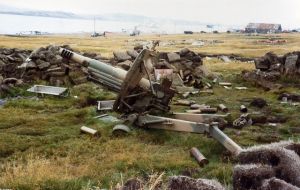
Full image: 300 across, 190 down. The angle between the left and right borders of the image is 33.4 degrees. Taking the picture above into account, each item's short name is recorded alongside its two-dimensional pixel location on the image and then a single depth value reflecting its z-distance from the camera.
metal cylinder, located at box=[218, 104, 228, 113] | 19.70
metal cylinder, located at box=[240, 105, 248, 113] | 19.49
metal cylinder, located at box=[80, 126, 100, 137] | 15.62
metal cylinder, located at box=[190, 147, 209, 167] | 12.71
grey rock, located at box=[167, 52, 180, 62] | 28.43
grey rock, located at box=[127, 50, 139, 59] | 28.34
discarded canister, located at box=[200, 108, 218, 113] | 19.05
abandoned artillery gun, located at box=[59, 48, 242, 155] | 16.06
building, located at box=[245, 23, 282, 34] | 182.50
